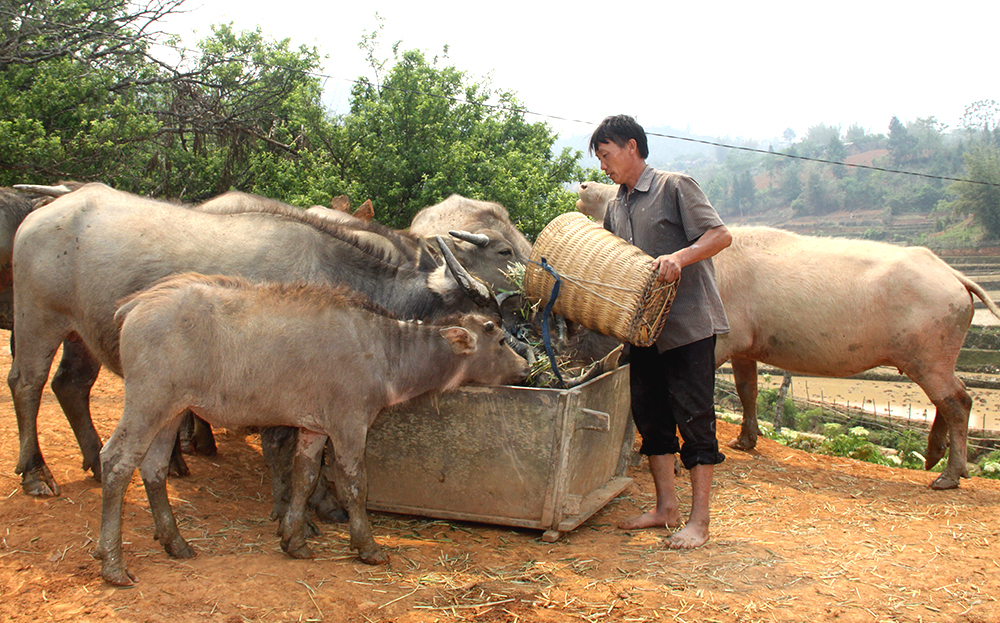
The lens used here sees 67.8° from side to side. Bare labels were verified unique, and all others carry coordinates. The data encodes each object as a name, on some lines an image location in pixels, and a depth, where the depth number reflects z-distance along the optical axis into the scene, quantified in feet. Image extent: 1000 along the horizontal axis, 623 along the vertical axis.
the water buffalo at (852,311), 21.72
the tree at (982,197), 160.35
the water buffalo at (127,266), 15.72
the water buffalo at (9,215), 20.90
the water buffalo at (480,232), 21.16
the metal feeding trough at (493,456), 15.08
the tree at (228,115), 40.93
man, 15.12
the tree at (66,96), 31.14
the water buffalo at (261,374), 12.80
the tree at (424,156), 34.91
